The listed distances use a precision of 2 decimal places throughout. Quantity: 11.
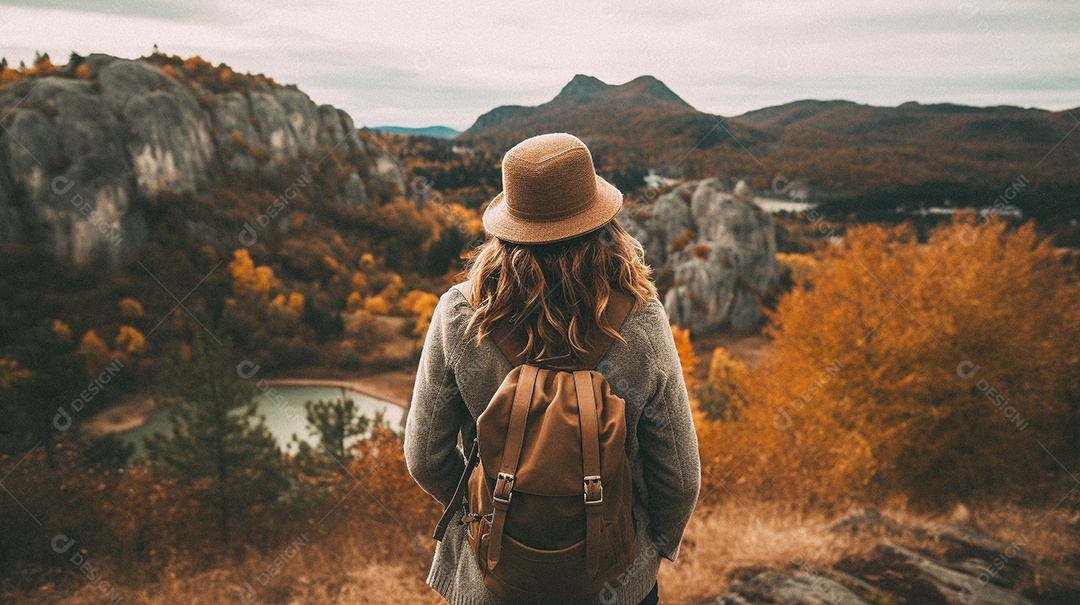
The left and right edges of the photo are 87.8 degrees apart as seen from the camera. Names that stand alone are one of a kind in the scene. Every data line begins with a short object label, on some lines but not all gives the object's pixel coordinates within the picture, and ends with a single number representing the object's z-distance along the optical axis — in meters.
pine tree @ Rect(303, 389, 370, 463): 21.59
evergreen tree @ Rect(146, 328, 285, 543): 18.08
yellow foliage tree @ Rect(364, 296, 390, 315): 67.86
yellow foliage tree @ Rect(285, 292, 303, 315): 62.53
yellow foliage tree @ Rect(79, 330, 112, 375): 48.59
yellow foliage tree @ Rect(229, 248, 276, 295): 65.94
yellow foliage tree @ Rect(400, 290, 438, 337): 61.44
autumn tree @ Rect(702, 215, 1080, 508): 14.02
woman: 1.77
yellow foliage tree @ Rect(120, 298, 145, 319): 57.47
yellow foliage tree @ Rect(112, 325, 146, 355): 51.19
